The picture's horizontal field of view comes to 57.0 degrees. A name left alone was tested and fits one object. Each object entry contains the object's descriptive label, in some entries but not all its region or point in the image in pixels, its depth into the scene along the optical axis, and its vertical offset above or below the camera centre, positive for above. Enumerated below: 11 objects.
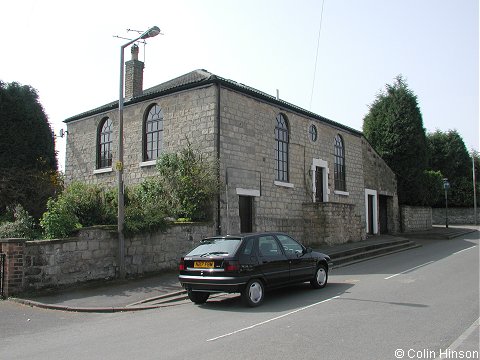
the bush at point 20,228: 12.40 -0.15
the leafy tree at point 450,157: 48.56 +6.83
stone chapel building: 16.84 +3.18
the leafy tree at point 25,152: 18.12 +3.28
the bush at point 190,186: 15.72 +1.27
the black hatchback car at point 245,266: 8.94 -0.96
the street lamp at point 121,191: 12.33 +0.85
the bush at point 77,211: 11.78 +0.31
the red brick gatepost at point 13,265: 10.52 -1.02
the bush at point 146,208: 13.28 +0.45
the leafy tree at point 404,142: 31.25 +5.53
